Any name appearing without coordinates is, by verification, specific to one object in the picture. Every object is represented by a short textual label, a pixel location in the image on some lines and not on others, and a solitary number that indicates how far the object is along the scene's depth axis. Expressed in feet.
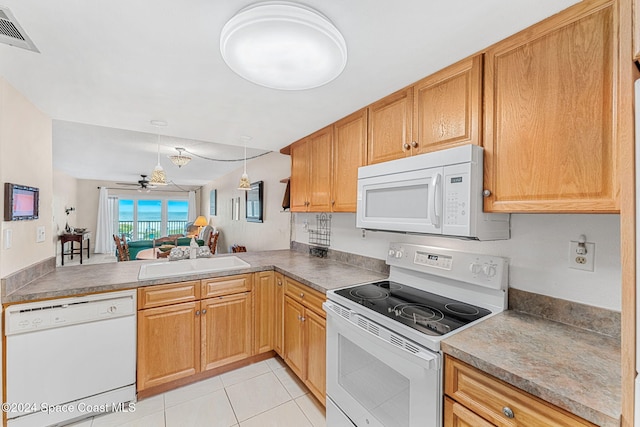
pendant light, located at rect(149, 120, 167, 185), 8.29
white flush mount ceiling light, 3.02
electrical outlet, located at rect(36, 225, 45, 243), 6.12
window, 27.73
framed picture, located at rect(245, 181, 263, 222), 13.39
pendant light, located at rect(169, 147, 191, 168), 13.24
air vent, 3.27
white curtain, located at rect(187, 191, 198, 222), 29.84
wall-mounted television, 4.91
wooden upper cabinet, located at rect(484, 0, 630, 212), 2.96
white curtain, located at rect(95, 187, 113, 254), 24.79
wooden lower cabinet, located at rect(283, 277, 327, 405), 5.83
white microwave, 3.93
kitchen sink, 6.68
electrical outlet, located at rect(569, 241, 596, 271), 3.70
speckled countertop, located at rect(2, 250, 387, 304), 5.31
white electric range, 3.60
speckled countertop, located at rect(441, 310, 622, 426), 2.41
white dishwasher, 5.02
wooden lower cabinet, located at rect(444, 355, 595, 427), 2.58
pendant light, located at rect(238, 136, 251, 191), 8.73
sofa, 16.44
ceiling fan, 20.43
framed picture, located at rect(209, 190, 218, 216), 24.79
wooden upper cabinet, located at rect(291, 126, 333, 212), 7.43
